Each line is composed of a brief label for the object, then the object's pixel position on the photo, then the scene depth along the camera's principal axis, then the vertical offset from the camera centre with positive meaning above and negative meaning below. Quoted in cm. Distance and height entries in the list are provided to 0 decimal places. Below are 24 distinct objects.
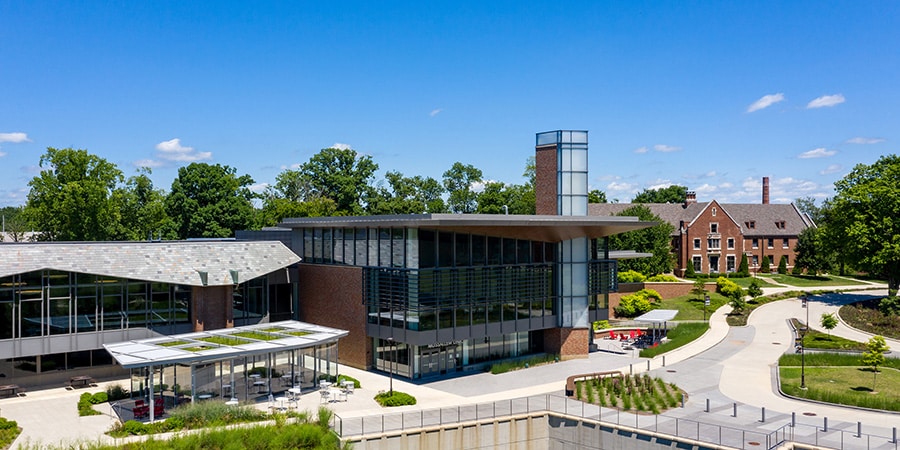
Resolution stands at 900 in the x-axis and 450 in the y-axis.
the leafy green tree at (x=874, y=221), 5616 +92
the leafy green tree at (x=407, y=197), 9126 +534
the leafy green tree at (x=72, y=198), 6003 +311
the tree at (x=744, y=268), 7810 -380
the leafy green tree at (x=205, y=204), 7300 +318
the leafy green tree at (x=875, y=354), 3625 -612
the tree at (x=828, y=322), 4672 -576
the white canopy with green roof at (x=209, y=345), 2972 -490
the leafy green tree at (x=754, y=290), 6118 -482
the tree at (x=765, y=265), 8194 -363
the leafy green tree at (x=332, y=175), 9483 +795
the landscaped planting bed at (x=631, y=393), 3095 -723
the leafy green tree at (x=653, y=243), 6738 -91
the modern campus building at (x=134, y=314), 3194 -395
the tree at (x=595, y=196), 8968 +497
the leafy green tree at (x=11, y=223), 10383 +223
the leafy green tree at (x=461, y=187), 10906 +734
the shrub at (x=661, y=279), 6469 -407
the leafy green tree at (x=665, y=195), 12475 +659
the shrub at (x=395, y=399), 3109 -710
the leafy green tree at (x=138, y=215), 6806 +192
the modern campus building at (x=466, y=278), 3591 -238
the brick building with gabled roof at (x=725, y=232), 8031 +12
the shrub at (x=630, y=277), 6228 -376
